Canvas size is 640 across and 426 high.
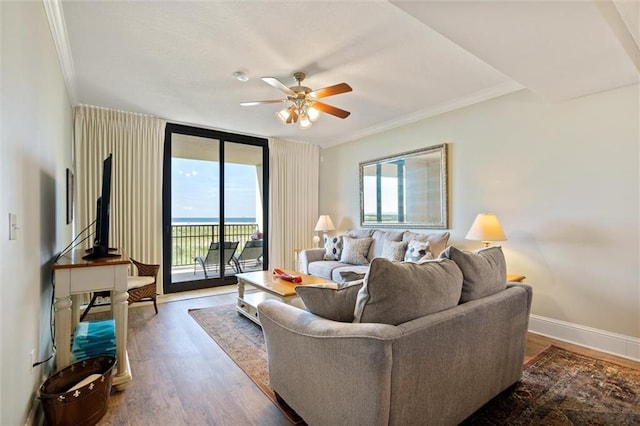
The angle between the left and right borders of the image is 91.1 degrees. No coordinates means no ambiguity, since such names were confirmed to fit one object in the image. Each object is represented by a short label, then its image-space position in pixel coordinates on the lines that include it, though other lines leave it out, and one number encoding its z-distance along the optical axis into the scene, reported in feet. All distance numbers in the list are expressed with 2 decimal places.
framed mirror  13.35
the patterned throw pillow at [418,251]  11.79
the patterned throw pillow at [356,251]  14.62
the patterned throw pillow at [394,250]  12.94
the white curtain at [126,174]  13.05
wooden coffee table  9.62
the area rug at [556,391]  5.92
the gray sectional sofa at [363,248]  12.47
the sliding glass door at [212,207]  15.89
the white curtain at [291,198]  18.52
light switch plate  4.55
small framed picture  10.20
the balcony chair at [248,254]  17.97
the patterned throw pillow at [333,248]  15.83
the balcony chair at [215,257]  16.95
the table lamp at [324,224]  18.04
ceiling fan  9.46
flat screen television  7.42
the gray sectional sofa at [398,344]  4.30
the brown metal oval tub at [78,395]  5.40
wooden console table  6.40
